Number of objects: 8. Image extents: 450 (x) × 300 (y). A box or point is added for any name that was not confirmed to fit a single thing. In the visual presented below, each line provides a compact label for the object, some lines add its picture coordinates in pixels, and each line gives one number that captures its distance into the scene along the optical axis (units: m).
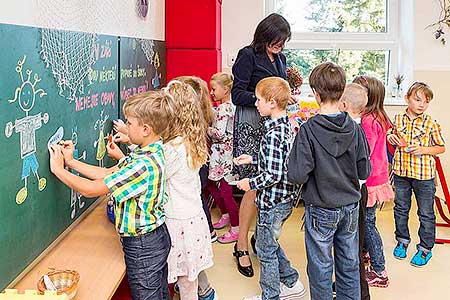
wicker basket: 1.51
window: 4.67
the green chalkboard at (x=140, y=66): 2.68
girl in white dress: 2.04
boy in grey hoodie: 2.03
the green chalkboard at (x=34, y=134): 1.45
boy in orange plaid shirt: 2.88
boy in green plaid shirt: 1.70
